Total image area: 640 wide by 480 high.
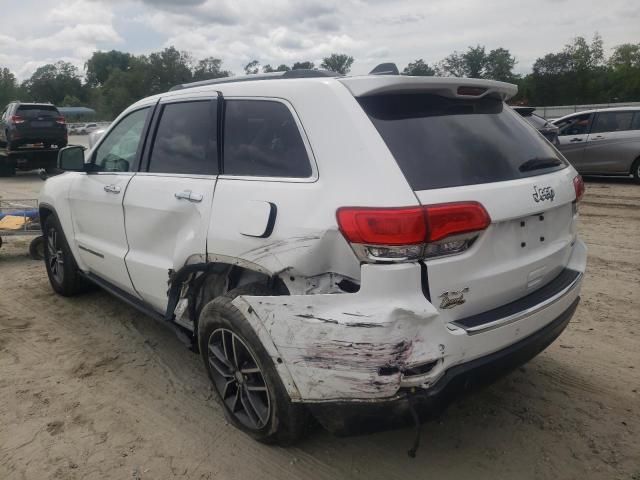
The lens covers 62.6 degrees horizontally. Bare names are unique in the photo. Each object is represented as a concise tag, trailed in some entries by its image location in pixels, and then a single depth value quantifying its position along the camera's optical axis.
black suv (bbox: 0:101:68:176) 15.40
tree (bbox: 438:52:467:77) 70.56
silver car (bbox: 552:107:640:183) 11.62
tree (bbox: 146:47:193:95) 71.12
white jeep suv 2.14
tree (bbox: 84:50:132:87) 110.69
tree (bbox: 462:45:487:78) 72.56
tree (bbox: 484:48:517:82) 70.50
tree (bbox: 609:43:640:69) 65.81
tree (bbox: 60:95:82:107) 91.06
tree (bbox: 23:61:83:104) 95.81
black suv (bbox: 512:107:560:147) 11.45
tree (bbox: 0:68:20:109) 84.25
